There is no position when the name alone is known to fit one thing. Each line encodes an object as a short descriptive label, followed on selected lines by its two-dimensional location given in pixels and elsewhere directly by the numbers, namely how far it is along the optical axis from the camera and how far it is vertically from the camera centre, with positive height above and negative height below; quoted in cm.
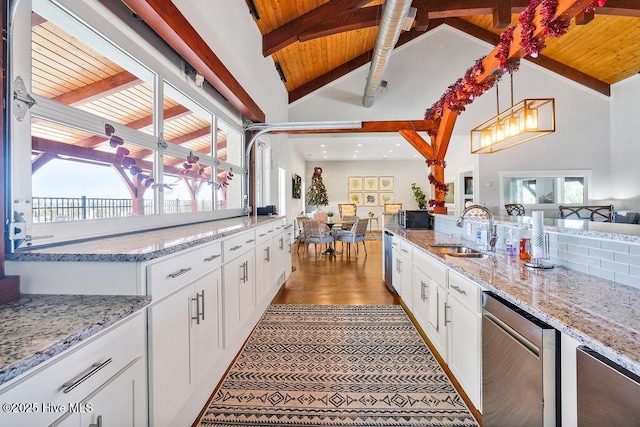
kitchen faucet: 213 -19
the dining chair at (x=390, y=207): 1041 +11
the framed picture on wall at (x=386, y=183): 1167 +110
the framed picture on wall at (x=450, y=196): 943 +45
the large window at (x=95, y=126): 123 +51
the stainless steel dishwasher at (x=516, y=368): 98 -61
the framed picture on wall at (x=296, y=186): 822 +75
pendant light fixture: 357 +113
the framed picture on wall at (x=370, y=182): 1173 +115
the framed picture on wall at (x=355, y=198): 1170 +51
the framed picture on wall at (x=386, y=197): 1168 +53
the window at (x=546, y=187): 695 +51
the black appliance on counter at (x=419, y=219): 375 -12
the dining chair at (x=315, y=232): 583 -44
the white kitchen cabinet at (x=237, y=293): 194 -61
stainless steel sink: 208 -33
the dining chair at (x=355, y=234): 586 -48
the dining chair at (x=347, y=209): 1050 +6
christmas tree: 1059 +68
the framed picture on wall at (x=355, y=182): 1172 +114
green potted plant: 1108 +54
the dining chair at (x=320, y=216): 855 -16
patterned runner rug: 162 -113
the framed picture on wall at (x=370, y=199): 1173 +46
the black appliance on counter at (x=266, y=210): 423 +2
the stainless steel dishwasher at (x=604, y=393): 70 -49
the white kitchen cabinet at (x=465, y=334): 142 -68
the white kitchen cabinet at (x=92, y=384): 67 -47
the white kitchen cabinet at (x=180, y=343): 117 -63
